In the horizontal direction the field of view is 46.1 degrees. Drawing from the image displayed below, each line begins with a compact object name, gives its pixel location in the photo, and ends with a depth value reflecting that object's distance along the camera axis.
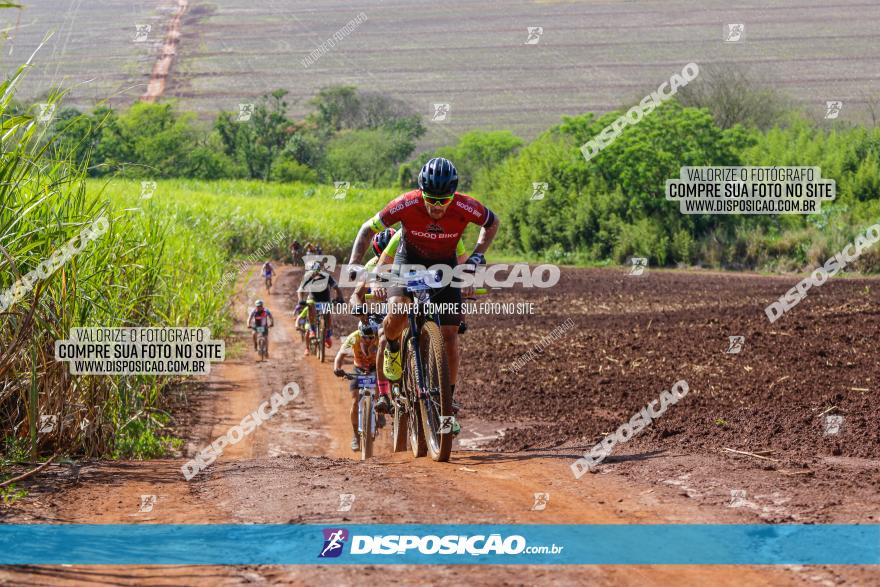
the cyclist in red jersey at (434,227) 8.52
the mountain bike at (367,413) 11.02
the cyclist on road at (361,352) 11.18
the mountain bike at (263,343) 20.84
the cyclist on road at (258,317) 20.36
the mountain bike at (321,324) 20.06
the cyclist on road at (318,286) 19.67
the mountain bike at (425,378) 8.27
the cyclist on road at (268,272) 34.09
